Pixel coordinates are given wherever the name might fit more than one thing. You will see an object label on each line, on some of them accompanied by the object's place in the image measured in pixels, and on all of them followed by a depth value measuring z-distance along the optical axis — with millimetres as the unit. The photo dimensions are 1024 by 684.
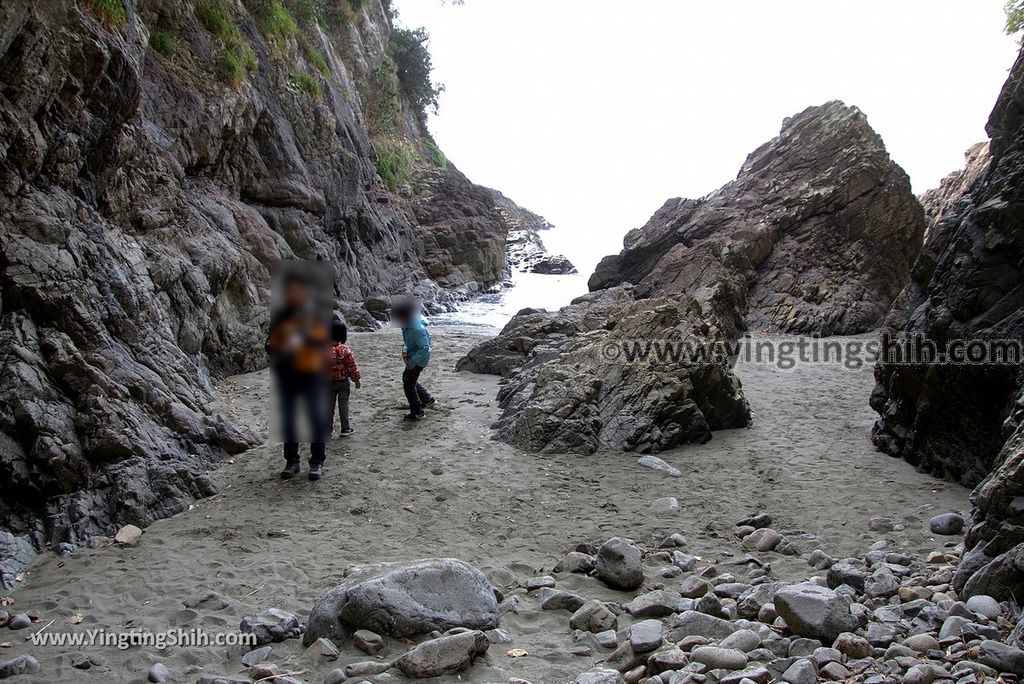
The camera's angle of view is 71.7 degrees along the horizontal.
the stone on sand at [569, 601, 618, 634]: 3793
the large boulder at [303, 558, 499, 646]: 3611
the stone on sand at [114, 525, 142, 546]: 5131
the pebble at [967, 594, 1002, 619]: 3303
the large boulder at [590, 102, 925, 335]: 18250
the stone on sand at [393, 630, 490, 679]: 3193
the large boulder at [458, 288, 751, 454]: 7859
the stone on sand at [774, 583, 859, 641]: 3279
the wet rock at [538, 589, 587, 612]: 4105
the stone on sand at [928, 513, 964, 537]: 5098
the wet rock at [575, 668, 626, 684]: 3115
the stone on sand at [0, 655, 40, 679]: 3299
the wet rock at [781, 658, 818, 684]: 2846
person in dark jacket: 4551
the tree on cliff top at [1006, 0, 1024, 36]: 12487
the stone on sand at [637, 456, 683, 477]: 7016
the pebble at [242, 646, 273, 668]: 3424
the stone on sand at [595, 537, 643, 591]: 4457
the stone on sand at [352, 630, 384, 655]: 3459
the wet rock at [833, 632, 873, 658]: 3066
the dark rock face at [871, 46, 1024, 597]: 5914
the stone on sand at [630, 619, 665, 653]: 3385
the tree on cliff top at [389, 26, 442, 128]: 35438
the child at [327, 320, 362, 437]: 7551
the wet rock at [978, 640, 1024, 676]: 2691
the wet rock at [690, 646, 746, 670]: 3053
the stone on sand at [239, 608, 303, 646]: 3656
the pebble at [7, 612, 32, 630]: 3865
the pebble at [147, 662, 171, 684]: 3250
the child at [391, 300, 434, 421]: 8203
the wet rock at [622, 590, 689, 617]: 3930
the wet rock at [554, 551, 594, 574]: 4715
